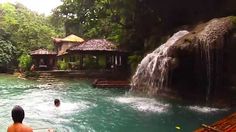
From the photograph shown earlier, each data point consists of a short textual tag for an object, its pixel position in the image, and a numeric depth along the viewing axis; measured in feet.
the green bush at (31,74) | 75.13
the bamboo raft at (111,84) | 55.28
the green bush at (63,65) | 81.30
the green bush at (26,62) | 87.93
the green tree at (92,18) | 73.77
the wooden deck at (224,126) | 19.69
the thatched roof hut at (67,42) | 99.84
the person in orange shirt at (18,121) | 11.41
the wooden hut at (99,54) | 70.76
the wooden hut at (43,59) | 86.97
